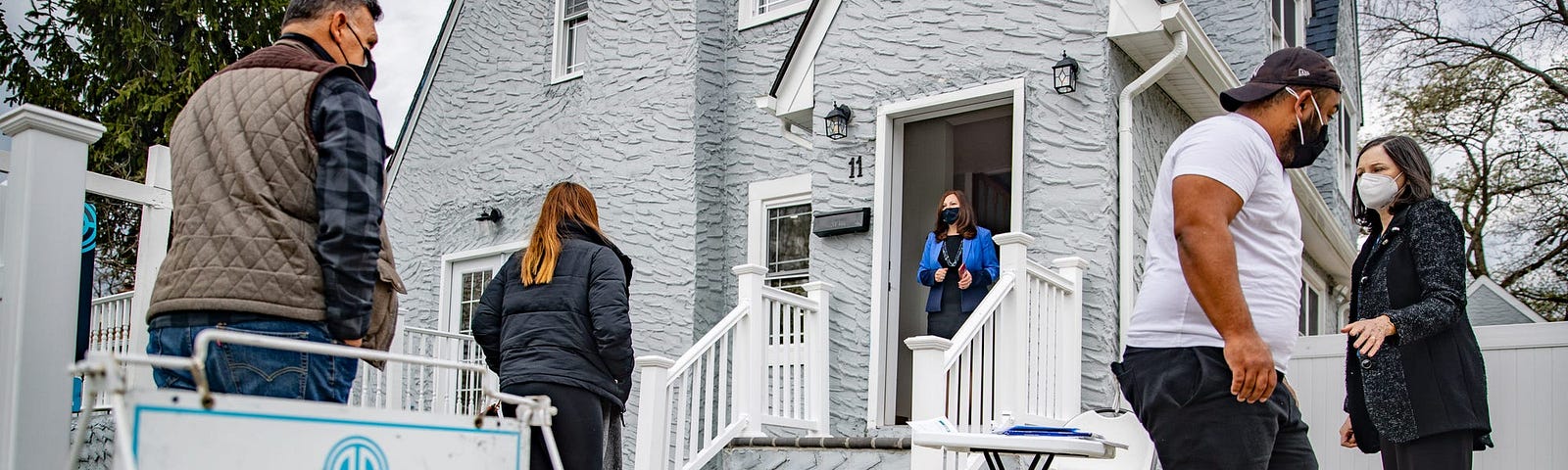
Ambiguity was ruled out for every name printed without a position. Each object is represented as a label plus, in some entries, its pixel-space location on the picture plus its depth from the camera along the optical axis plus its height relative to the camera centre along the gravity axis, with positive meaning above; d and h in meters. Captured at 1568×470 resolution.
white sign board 1.64 -0.20
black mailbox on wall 7.19 +0.55
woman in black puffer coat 4.02 -0.06
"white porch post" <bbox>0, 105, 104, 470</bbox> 3.06 +0.03
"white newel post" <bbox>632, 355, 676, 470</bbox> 5.76 -0.47
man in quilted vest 2.40 +0.15
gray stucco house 6.50 +1.16
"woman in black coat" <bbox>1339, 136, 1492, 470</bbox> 3.49 -0.01
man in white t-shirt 2.52 +0.09
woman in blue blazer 6.54 +0.29
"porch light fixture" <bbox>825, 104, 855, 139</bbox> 7.30 +1.14
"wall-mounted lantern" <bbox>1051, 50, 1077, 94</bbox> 6.48 +1.29
